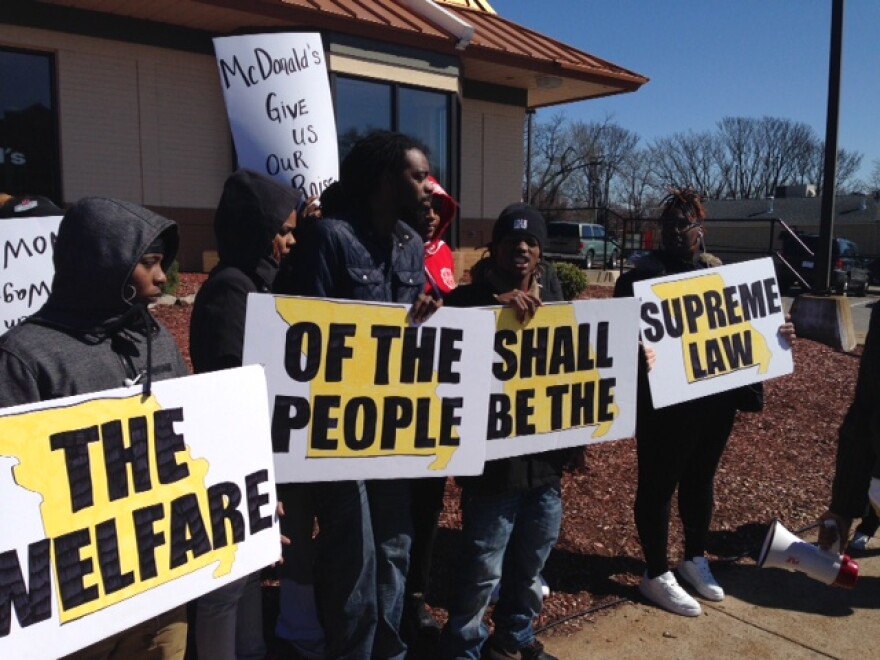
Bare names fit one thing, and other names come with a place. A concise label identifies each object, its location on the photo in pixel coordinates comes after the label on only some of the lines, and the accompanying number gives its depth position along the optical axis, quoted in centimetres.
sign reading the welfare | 179
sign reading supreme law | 366
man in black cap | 298
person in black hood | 253
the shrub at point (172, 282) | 888
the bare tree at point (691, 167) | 8388
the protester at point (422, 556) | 337
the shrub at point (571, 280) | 1220
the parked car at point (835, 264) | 2219
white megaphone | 383
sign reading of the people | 255
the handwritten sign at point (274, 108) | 381
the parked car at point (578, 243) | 3123
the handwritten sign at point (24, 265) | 375
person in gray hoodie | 189
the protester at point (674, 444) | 371
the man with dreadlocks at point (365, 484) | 268
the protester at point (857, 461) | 397
